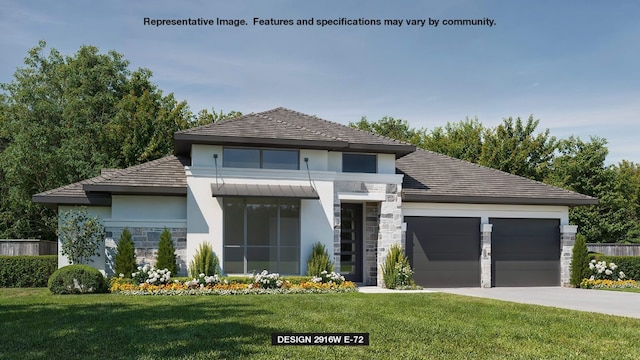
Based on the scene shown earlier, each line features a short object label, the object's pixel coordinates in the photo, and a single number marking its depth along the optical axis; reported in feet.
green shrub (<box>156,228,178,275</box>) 60.34
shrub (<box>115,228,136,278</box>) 60.08
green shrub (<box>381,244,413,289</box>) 63.67
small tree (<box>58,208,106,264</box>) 61.62
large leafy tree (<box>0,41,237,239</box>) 102.73
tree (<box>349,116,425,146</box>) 188.98
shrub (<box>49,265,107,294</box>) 54.65
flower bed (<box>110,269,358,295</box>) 55.57
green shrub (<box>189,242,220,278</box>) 60.03
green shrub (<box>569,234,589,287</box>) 71.05
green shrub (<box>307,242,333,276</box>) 62.44
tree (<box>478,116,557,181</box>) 123.03
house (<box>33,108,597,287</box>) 62.28
